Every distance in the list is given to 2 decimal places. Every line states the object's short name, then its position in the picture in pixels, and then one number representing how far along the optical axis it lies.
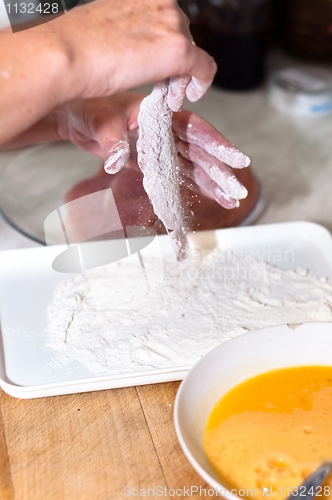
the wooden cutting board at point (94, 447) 0.48
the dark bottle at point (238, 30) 1.18
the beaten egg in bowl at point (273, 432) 0.44
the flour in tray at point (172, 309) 0.59
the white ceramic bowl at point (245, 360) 0.49
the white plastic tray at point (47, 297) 0.55
